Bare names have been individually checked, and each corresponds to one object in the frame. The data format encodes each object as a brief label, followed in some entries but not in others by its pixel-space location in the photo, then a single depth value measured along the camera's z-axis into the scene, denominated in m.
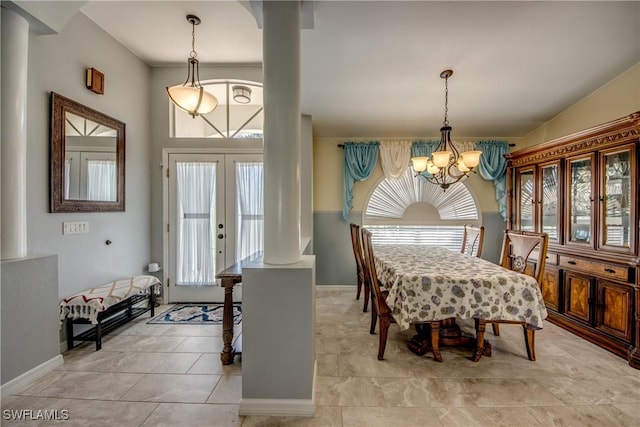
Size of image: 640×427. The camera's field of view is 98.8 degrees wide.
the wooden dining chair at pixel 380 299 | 2.30
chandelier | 2.51
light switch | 2.56
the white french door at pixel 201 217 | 3.70
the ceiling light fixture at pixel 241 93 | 3.75
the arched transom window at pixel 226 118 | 3.76
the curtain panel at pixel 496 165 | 4.20
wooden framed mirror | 2.46
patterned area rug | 3.10
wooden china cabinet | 2.33
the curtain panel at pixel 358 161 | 4.30
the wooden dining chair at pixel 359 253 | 3.22
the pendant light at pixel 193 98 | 2.53
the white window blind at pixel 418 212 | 4.36
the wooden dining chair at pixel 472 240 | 3.13
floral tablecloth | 2.07
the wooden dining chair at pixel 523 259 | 2.24
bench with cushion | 2.42
